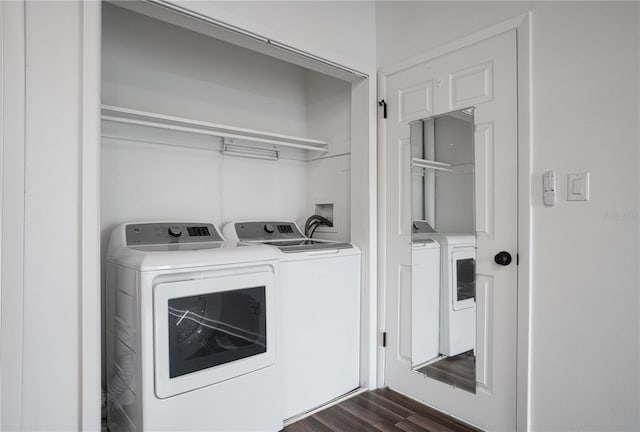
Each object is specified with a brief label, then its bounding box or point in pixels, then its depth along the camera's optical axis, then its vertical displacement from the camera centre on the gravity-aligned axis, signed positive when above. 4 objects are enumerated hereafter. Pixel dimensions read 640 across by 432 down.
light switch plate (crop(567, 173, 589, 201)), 1.53 +0.12
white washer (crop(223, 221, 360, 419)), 2.03 -0.61
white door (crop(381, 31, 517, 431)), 1.78 +0.08
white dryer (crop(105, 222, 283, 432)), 1.48 -0.55
